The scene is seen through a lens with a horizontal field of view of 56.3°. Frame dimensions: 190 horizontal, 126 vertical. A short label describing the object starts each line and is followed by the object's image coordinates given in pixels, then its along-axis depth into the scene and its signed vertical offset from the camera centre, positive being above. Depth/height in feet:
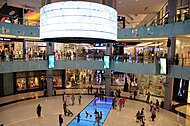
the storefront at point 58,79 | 83.78 -12.09
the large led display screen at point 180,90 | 63.26 -12.92
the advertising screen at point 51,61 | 66.08 -2.86
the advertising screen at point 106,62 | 66.49 -3.04
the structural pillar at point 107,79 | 68.90 -10.10
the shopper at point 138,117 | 44.08 -15.48
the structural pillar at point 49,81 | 70.03 -10.93
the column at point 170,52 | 52.58 +0.80
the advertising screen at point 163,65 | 50.84 -3.15
